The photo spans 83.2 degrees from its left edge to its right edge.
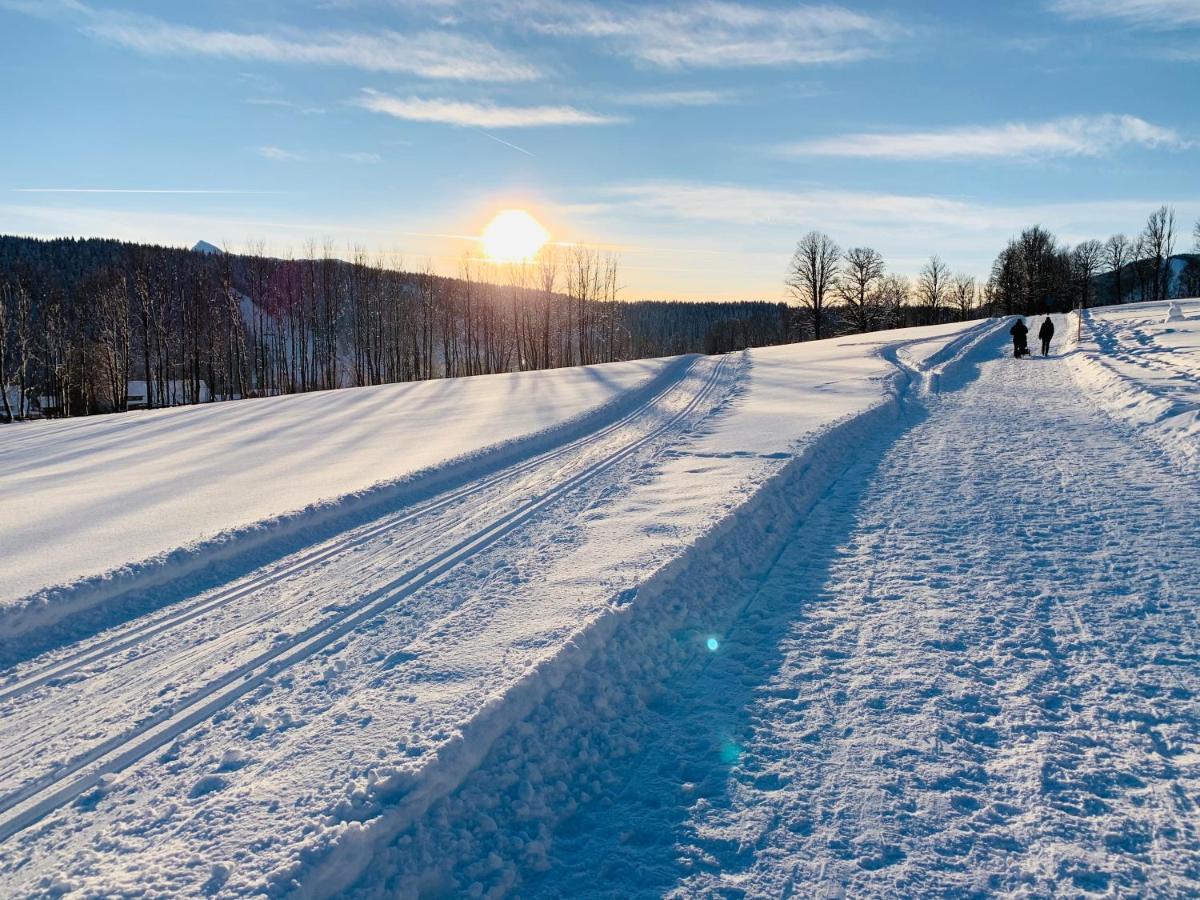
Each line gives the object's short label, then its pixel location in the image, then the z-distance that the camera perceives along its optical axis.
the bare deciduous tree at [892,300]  69.94
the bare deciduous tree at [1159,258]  79.69
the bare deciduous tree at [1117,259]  92.12
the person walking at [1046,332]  24.22
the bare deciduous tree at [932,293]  88.12
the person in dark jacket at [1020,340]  24.33
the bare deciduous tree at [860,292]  63.53
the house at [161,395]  51.50
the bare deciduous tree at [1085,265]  85.75
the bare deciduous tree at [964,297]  98.00
